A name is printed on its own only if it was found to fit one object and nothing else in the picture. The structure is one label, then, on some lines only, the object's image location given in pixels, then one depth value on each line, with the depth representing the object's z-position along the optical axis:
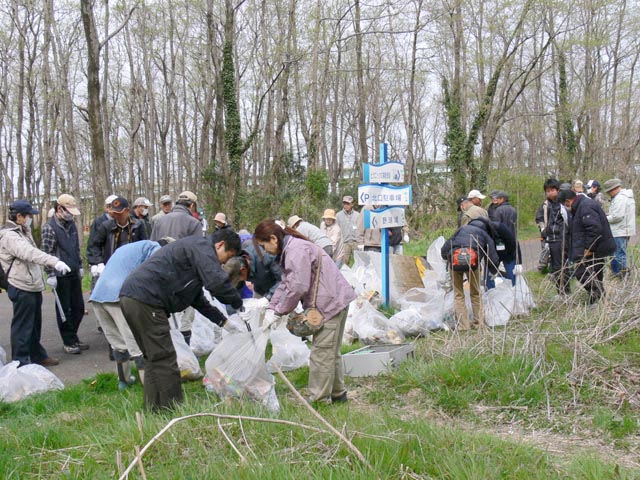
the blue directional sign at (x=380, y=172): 8.18
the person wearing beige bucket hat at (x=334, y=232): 8.87
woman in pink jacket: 4.25
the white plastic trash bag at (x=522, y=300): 6.39
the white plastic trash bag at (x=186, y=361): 5.28
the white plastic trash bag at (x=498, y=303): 6.69
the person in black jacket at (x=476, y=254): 6.61
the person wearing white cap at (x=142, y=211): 7.83
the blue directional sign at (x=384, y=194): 8.12
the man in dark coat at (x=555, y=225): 7.92
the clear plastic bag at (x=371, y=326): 6.52
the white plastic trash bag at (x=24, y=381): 4.90
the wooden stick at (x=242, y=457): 2.96
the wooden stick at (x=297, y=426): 2.40
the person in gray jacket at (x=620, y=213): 8.16
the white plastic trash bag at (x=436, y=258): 8.63
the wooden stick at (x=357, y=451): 2.79
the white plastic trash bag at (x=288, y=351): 5.68
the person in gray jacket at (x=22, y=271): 5.72
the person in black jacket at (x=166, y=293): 4.05
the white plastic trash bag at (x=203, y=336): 6.33
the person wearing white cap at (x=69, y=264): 6.58
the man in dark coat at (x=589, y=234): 6.92
